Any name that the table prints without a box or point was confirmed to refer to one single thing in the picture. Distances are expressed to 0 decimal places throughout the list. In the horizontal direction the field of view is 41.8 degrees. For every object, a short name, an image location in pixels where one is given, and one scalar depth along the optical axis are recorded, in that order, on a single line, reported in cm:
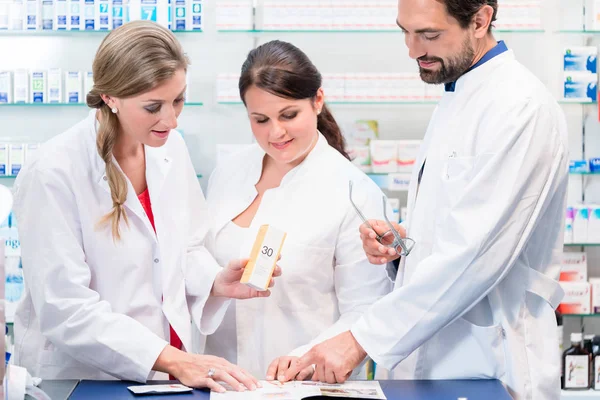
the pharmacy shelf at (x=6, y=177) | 430
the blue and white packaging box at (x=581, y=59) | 430
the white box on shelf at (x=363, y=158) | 432
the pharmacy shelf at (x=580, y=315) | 447
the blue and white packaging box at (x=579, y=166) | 436
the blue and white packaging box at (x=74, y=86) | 429
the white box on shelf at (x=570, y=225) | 434
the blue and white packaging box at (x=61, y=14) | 427
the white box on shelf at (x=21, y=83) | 430
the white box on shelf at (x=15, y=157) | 426
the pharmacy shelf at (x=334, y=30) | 436
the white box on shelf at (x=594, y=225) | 432
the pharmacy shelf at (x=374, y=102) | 434
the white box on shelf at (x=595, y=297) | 439
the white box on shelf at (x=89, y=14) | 427
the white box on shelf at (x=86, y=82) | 429
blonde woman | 220
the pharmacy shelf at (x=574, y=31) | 440
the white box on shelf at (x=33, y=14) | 428
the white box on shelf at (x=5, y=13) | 430
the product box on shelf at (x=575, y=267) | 443
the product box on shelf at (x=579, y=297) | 439
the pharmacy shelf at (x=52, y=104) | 435
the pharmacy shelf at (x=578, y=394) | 428
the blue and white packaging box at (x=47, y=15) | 430
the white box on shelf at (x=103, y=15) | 426
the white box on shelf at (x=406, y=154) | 430
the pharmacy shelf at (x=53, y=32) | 433
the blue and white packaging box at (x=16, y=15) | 430
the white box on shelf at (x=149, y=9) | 425
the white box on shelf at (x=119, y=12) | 427
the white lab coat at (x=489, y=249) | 198
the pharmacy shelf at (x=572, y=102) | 434
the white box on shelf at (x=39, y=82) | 430
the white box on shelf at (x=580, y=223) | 432
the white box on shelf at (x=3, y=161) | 427
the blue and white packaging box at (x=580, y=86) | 431
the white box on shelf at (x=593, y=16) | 434
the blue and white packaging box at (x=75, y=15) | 427
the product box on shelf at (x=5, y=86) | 431
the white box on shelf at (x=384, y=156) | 429
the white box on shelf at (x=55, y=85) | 430
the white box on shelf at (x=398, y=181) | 430
